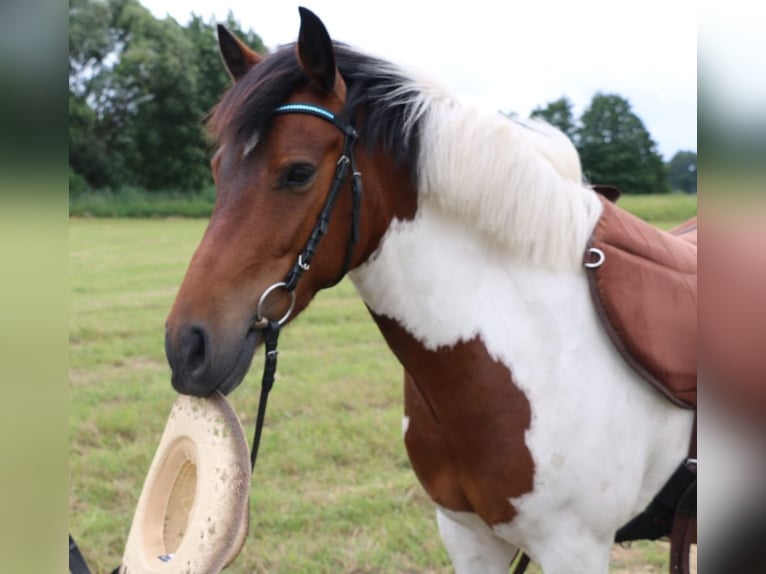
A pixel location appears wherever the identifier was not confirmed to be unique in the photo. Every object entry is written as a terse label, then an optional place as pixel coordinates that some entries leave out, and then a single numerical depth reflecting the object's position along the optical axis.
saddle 1.70
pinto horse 1.54
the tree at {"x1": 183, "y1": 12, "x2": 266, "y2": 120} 25.11
